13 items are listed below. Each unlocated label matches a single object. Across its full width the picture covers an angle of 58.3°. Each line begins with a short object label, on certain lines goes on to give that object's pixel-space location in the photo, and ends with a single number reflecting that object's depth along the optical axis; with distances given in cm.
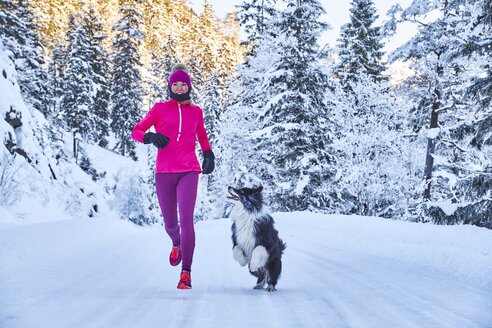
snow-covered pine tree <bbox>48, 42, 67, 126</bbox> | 5538
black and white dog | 484
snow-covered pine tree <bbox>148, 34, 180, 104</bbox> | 6825
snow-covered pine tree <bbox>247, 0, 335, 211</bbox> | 2209
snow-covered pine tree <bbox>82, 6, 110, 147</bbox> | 4353
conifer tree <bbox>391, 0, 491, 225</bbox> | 1606
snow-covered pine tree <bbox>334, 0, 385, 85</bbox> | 3138
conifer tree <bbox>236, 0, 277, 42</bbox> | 3102
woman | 497
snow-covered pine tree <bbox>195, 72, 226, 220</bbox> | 4855
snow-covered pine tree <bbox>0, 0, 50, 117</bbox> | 2741
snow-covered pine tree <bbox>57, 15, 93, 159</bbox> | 4156
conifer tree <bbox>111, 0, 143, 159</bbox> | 5144
